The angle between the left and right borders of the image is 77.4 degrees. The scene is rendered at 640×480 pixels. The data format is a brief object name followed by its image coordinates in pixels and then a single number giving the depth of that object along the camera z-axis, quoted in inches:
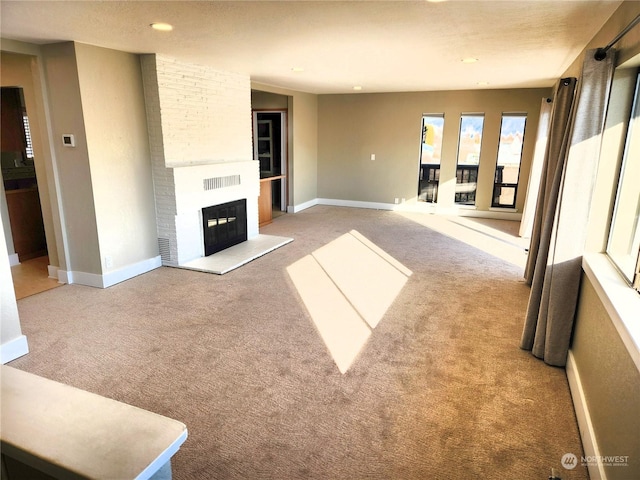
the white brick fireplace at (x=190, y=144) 182.2
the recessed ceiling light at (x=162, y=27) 122.7
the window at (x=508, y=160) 304.5
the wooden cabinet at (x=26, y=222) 200.7
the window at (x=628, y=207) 92.6
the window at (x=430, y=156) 326.3
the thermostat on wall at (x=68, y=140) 159.6
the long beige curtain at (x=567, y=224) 96.3
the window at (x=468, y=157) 313.9
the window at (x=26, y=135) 265.0
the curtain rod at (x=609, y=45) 78.2
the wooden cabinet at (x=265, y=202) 287.1
